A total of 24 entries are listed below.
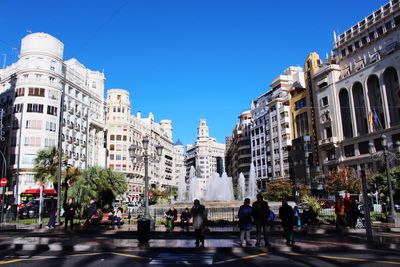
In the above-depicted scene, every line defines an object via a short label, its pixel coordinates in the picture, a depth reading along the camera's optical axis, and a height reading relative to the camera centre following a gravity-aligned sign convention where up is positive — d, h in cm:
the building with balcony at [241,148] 10436 +1654
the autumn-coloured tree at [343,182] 4972 +256
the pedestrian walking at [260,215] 1355 -48
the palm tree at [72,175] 3813 +338
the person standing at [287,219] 1364 -67
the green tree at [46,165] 3734 +448
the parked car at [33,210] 3713 -16
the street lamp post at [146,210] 1462 -23
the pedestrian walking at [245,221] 1354 -70
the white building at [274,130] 8194 +1730
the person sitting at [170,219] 2172 -87
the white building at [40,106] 5809 +1754
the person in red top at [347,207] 1956 -44
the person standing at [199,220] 1341 -60
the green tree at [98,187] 3300 +181
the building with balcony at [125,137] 9406 +1842
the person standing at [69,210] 2142 -16
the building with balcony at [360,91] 5322 +1744
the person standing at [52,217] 2266 -57
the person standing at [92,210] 2298 -21
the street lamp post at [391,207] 2117 -51
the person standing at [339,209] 1936 -49
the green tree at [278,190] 6228 +193
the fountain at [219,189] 4834 +190
